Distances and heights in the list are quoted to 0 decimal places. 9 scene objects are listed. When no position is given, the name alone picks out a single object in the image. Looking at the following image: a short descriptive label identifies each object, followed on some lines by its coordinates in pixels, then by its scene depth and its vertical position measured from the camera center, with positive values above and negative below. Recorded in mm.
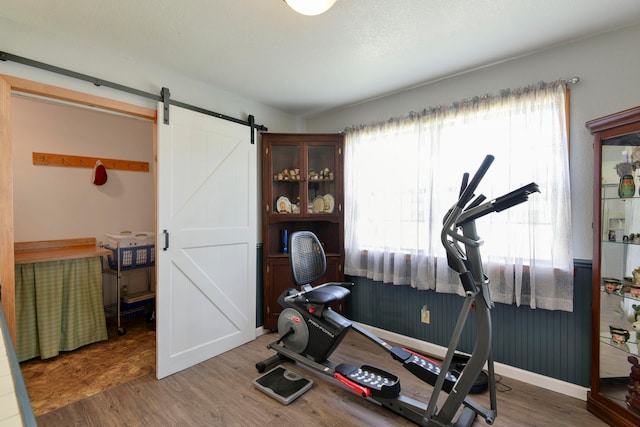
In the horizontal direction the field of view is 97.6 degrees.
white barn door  2320 -271
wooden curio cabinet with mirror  1760 -375
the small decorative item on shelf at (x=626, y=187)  1774 +148
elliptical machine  1532 -888
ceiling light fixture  1378 +1022
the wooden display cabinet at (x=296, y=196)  3107 +159
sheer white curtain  2035 +167
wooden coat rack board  3143 +580
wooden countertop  2635 -446
